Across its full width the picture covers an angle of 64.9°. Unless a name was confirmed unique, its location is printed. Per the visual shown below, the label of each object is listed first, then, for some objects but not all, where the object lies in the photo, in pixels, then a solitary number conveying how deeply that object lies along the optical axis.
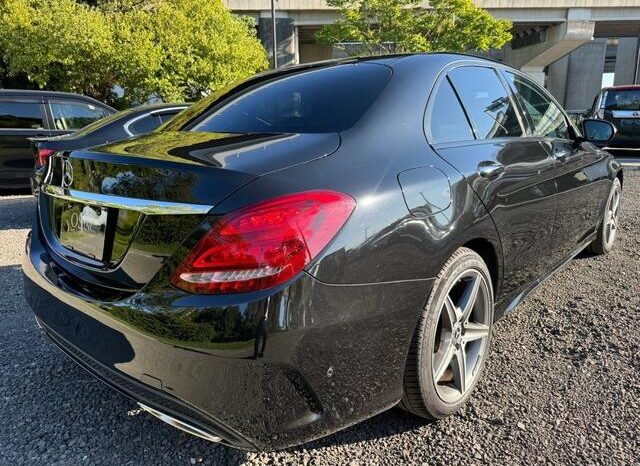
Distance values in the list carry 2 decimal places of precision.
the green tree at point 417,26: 23.94
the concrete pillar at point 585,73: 42.72
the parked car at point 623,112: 11.19
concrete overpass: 30.62
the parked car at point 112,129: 5.27
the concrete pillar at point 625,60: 45.84
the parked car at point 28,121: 7.23
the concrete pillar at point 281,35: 30.62
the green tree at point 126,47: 13.14
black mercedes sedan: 1.50
